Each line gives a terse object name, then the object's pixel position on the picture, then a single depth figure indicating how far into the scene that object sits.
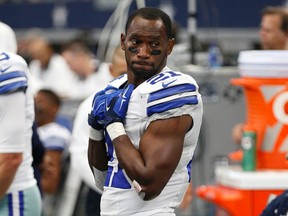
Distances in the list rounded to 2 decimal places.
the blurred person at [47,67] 28.29
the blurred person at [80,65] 27.17
